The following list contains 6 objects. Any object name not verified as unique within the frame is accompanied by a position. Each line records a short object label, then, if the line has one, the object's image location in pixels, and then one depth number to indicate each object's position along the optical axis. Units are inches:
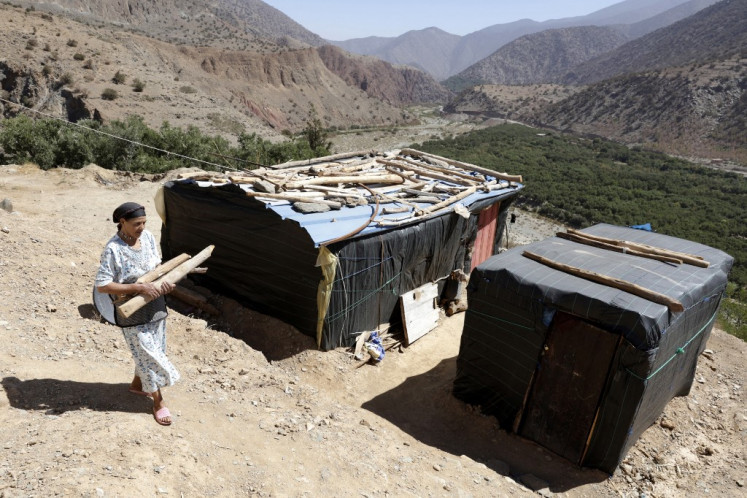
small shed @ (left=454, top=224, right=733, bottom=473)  189.8
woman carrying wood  142.4
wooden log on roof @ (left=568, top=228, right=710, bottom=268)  231.6
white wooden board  321.7
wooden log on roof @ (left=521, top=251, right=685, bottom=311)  185.9
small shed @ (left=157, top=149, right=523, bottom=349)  271.6
